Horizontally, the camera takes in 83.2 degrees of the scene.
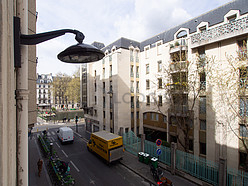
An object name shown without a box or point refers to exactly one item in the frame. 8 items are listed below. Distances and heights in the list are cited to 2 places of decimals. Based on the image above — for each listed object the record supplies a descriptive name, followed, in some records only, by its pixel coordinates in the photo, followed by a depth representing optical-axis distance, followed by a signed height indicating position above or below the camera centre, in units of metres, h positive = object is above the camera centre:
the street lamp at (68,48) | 1.90 +0.79
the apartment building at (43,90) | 72.31 +1.50
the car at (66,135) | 20.71 -6.36
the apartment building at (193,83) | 12.38 +1.06
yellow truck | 13.81 -5.59
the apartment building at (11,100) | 1.44 -0.09
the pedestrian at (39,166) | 12.19 -6.40
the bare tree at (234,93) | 11.07 -0.07
